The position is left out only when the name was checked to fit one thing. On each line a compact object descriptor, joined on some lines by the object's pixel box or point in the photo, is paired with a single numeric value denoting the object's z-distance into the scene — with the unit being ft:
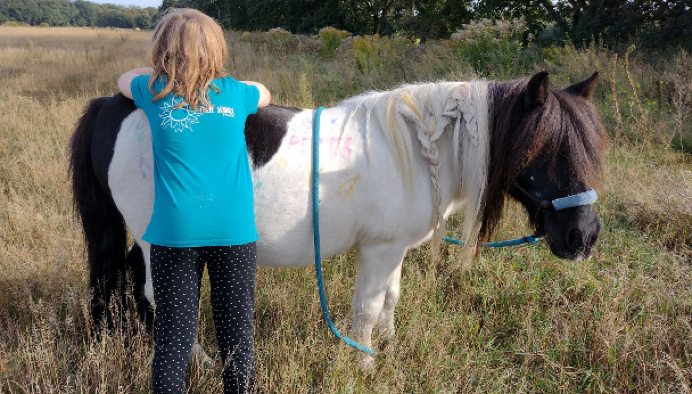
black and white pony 5.99
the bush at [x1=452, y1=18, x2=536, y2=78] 23.06
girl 4.84
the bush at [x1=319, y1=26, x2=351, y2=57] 40.49
